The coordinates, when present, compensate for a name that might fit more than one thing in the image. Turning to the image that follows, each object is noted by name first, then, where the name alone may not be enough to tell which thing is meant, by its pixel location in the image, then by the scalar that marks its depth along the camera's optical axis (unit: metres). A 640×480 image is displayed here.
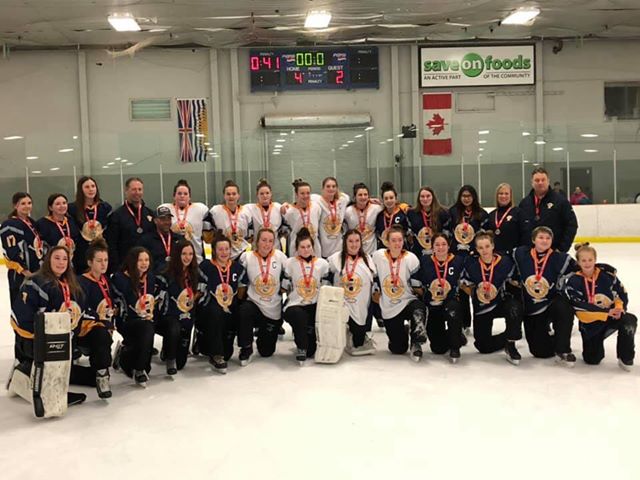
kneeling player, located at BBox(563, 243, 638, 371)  4.05
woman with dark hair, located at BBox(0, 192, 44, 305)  4.23
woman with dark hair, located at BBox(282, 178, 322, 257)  5.31
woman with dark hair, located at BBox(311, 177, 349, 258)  5.38
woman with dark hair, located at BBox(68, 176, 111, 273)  4.60
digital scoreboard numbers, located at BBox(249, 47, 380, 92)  13.35
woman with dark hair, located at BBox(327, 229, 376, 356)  4.58
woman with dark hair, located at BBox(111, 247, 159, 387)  3.91
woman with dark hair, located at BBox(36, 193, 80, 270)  4.41
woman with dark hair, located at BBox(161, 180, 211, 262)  5.13
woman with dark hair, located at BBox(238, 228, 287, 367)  4.52
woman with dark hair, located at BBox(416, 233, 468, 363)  4.48
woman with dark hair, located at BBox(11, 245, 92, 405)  3.50
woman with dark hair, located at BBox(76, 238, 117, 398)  3.70
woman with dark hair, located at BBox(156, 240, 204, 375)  4.12
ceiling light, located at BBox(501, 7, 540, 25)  11.30
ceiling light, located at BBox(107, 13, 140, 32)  10.89
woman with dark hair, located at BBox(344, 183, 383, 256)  5.34
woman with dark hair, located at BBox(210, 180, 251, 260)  5.18
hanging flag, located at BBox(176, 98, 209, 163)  13.41
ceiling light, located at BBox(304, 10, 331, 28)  10.93
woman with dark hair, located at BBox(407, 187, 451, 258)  5.14
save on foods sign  13.54
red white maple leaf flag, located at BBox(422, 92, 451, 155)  13.62
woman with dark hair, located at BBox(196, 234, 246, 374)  4.24
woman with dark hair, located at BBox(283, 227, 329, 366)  4.45
